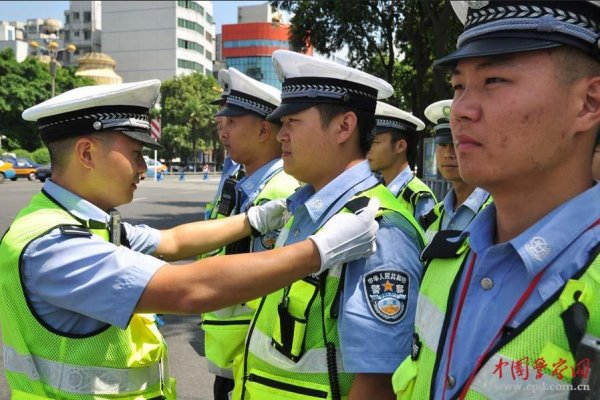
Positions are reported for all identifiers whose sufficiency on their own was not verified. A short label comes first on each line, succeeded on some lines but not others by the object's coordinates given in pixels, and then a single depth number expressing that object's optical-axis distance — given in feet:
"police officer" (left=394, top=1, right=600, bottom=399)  3.74
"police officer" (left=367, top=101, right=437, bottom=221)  16.67
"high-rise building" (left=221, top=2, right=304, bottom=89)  280.92
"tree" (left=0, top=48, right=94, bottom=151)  127.34
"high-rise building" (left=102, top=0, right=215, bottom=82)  249.96
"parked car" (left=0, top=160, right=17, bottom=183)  84.17
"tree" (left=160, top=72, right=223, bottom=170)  178.09
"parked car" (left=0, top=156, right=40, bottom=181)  91.45
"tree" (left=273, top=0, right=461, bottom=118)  44.01
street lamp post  74.09
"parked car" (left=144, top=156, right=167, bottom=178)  116.22
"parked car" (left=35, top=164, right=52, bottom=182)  91.09
